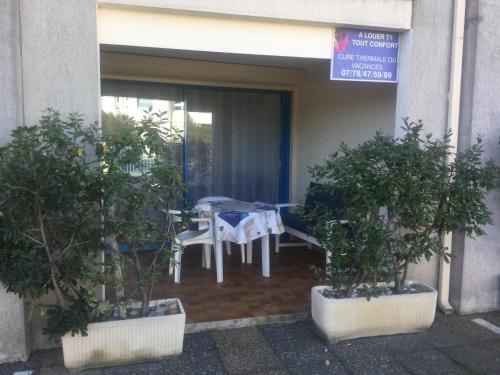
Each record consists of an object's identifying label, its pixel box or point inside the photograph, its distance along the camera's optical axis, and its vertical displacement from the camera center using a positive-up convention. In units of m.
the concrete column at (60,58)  3.06 +0.63
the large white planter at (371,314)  3.39 -1.27
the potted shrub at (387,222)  3.26 -0.53
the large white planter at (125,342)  2.93 -1.31
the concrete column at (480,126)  3.88 +0.25
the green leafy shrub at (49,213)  2.62 -0.41
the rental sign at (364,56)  3.79 +0.83
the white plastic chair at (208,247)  4.99 -1.14
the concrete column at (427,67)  3.85 +0.75
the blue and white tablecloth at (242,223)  4.57 -0.76
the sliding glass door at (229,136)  6.09 +0.21
